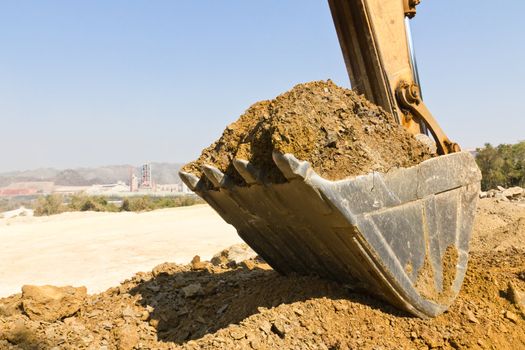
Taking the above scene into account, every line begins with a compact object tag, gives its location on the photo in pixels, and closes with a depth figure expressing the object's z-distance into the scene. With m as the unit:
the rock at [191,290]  4.24
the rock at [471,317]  3.19
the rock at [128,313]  3.94
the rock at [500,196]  12.05
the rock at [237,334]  2.94
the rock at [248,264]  5.49
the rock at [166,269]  4.99
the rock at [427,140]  4.00
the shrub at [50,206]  28.16
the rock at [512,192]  13.28
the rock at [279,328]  2.98
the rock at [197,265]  5.27
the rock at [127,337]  3.54
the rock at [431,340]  2.97
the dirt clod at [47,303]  4.03
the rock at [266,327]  2.99
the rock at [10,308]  4.18
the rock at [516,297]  3.40
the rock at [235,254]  7.10
